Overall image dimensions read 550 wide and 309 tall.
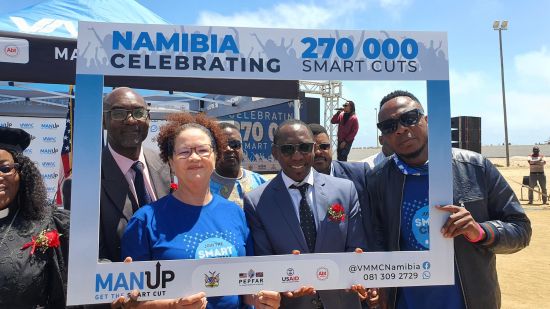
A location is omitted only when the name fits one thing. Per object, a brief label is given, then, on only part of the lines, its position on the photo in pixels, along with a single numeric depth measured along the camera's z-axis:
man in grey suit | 2.67
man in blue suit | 2.57
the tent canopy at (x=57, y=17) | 6.26
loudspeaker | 8.46
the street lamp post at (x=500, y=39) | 37.25
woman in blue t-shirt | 2.33
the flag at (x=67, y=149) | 5.21
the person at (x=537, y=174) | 18.08
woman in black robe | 2.50
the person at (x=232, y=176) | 3.78
